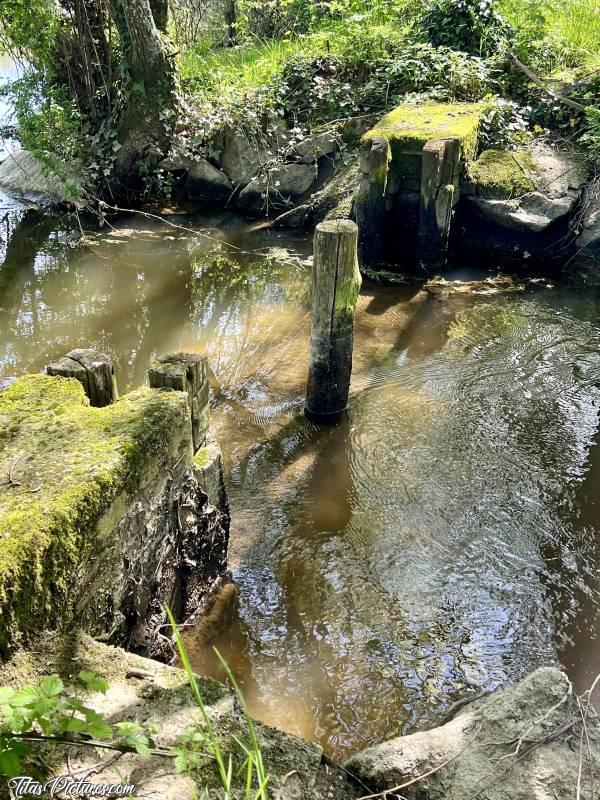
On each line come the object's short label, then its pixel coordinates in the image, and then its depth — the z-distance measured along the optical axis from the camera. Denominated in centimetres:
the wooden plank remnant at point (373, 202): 787
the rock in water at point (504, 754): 214
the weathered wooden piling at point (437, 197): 777
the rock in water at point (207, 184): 1057
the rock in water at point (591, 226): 851
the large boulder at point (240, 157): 1037
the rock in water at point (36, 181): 968
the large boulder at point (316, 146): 1028
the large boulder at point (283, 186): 1020
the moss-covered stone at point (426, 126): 816
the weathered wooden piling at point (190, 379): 339
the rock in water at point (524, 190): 841
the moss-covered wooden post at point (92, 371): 331
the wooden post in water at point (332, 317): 526
